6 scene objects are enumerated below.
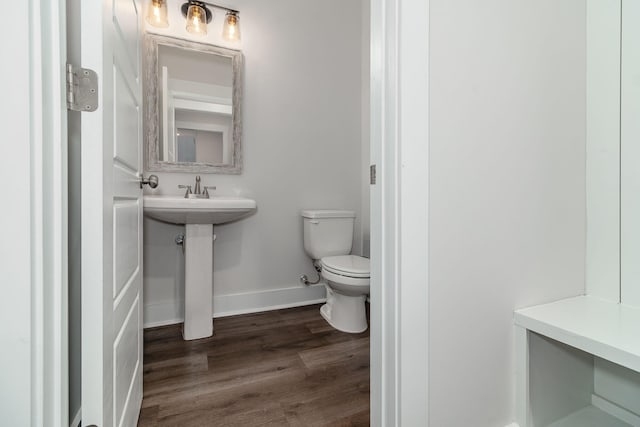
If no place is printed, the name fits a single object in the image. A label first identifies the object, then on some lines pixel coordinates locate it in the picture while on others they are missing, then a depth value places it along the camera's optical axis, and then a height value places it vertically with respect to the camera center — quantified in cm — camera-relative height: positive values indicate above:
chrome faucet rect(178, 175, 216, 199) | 181 +12
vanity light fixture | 175 +129
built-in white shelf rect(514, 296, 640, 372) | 72 -35
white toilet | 165 -34
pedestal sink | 162 -31
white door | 58 -3
